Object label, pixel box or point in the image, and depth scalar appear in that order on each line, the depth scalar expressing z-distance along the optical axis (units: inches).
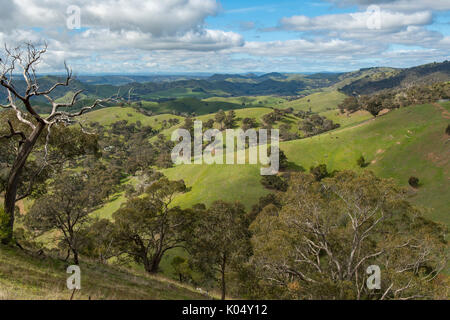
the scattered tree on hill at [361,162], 3540.8
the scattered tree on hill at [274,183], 3125.0
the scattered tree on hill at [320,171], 3403.1
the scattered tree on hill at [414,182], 2781.3
